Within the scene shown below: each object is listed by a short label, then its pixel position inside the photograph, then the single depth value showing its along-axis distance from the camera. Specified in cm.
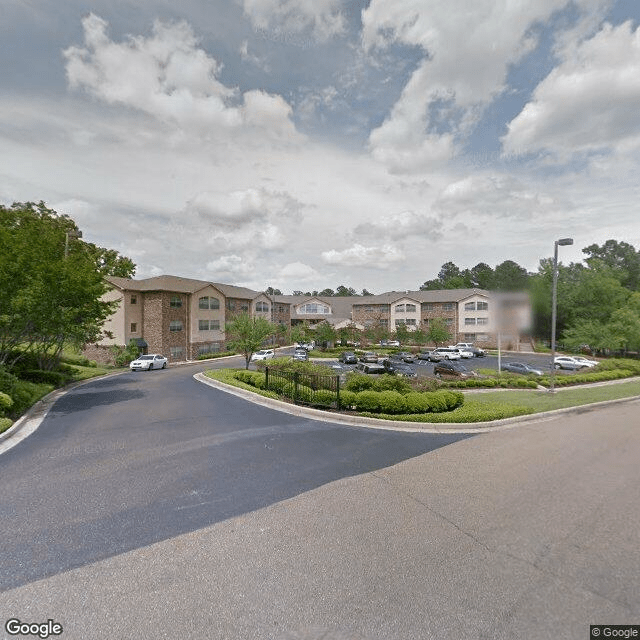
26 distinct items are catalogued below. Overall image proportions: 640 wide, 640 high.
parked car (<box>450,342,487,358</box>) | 4609
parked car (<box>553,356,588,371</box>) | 3378
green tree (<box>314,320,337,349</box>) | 5378
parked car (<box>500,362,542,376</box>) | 2795
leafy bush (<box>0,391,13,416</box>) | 1132
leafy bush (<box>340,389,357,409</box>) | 1259
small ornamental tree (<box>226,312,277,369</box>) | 2523
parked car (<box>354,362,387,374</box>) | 2906
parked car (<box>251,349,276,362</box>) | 3824
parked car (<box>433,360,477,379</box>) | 2586
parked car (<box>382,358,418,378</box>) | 2821
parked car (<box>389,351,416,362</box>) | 4144
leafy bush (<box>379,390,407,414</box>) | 1205
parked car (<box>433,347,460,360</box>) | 4206
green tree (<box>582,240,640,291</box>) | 7434
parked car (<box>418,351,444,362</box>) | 4166
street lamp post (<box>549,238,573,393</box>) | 1578
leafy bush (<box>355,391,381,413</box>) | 1222
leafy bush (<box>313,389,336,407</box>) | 1289
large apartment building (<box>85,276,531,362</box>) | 3872
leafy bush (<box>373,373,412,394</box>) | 1384
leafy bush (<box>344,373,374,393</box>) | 1404
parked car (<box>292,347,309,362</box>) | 3644
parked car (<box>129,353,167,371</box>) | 3197
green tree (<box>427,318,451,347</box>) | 5344
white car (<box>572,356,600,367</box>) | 3406
